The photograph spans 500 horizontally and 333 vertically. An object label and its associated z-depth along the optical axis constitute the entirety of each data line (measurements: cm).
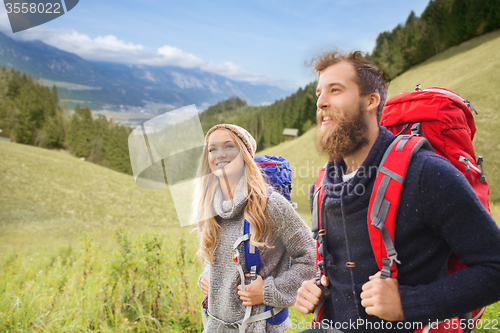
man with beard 121
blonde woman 227
